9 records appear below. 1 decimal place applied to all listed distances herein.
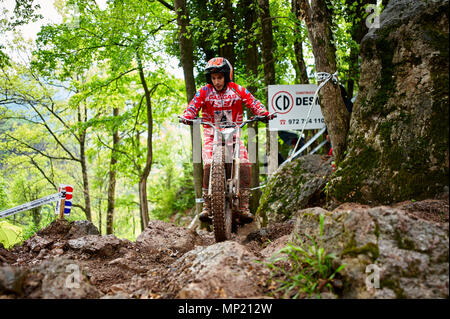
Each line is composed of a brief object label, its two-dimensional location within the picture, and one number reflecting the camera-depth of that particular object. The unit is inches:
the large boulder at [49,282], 91.7
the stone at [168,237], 204.5
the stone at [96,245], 175.2
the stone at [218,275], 91.4
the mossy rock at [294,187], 233.1
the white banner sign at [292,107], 277.7
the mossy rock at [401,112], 126.7
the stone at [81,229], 210.1
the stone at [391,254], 80.3
